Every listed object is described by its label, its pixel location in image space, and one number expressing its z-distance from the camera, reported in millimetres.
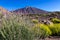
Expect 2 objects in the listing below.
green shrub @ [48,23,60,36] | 6435
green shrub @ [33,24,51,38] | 3330
